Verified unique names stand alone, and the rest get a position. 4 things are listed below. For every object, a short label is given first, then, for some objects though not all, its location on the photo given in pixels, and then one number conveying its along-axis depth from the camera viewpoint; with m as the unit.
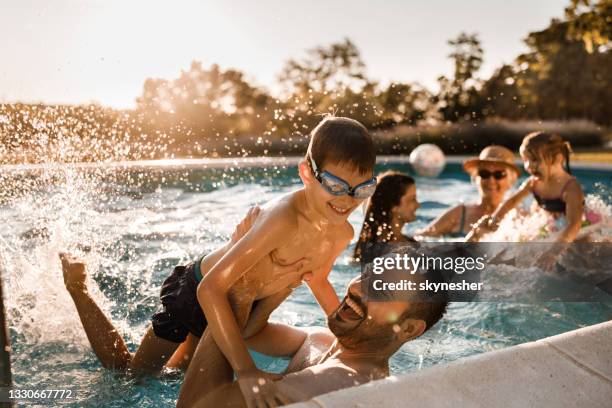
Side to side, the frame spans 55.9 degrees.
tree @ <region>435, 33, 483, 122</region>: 31.64
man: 2.20
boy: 2.34
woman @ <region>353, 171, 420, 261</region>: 5.05
